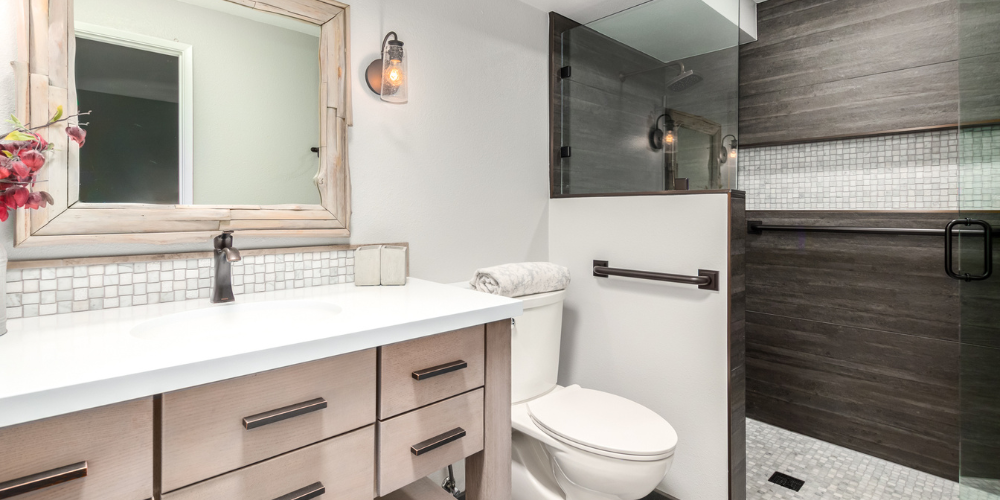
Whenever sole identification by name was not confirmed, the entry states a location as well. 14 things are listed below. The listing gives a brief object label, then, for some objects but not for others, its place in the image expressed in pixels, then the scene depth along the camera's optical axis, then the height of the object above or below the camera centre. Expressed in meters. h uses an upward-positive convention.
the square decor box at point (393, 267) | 1.47 -0.05
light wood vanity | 0.65 -0.32
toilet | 1.35 -0.57
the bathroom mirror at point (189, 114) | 1.04 +0.35
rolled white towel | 1.63 -0.11
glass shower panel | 1.76 +0.62
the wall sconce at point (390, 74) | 1.49 +0.58
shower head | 1.81 +0.66
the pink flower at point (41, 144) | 0.90 +0.22
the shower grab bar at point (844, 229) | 1.98 +0.09
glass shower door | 1.14 +0.00
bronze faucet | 1.18 -0.05
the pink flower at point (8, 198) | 0.86 +0.10
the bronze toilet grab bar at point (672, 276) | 1.64 -0.10
